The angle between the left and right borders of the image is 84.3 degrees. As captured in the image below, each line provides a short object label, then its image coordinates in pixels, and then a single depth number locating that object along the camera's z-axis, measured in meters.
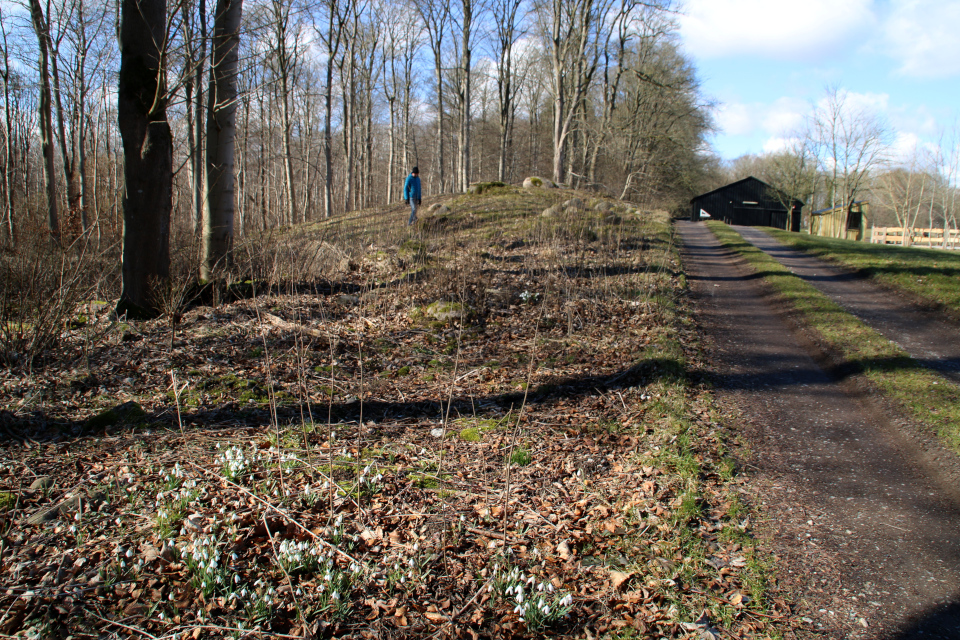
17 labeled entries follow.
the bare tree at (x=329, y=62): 25.70
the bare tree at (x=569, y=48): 28.08
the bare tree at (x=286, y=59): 21.24
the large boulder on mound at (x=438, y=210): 19.47
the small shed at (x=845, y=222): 39.66
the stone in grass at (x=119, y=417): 4.68
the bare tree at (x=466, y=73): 27.09
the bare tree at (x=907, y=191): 49.62
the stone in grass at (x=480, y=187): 24.37
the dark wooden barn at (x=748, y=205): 45.66
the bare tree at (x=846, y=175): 38.69
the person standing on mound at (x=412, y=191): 16.39
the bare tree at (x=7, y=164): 13.02
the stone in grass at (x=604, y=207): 18.55
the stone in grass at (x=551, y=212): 16.82
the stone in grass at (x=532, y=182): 26.86
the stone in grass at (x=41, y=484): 3.71
